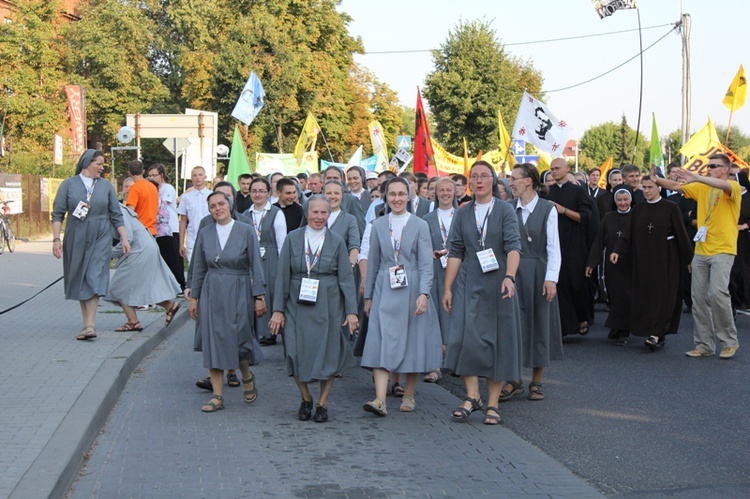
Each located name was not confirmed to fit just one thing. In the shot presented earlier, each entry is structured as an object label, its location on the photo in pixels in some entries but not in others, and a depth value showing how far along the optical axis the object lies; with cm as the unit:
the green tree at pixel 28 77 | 5012
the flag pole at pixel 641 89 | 3005
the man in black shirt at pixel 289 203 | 1170
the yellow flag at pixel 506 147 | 2672
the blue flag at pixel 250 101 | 2512
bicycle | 2664
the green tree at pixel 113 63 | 6225
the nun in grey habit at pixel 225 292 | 823
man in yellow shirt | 1086
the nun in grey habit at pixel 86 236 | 1130
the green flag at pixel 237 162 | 1931
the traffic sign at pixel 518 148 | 2653
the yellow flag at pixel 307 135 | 3262
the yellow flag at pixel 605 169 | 2702
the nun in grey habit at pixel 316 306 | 774
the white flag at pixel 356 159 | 3131
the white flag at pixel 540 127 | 2141
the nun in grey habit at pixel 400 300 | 814
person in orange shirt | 1369
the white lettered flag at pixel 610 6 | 3175
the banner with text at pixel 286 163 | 3098
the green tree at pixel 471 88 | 5997
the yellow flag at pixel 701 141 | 1979
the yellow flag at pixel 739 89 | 2000
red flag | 2133
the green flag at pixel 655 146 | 2405
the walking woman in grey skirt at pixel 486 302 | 777
